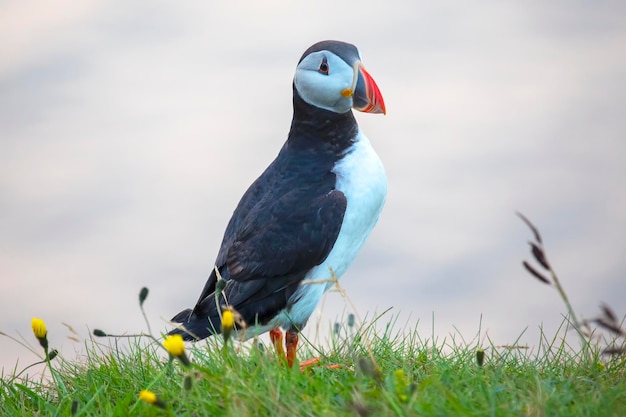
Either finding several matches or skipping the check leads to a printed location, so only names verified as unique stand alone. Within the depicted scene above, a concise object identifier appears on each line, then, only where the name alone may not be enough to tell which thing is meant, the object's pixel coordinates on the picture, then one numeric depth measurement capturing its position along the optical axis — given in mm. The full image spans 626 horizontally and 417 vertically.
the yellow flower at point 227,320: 7207
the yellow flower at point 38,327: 8523
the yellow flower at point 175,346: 6986
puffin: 10734
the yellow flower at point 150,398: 7000
